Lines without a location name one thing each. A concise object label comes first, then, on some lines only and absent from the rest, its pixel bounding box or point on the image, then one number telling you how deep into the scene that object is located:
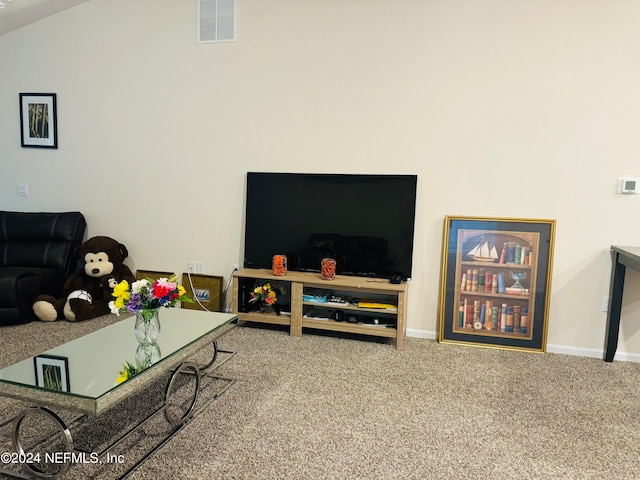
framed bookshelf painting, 3.53
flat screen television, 3.74
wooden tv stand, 3.56
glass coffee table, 1.90
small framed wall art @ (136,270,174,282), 4.44
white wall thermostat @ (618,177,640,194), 3.32
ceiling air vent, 4.02
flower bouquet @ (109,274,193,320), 2.28
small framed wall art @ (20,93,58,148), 4.55
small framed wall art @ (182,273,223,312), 4.26
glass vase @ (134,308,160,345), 2.42
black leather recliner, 4.24
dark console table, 3.30
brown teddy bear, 3.96
